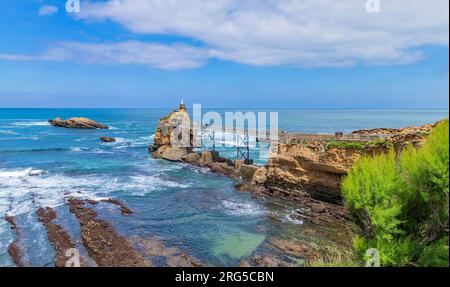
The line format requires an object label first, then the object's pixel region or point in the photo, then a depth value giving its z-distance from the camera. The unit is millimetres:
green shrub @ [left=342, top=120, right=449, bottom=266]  13648
